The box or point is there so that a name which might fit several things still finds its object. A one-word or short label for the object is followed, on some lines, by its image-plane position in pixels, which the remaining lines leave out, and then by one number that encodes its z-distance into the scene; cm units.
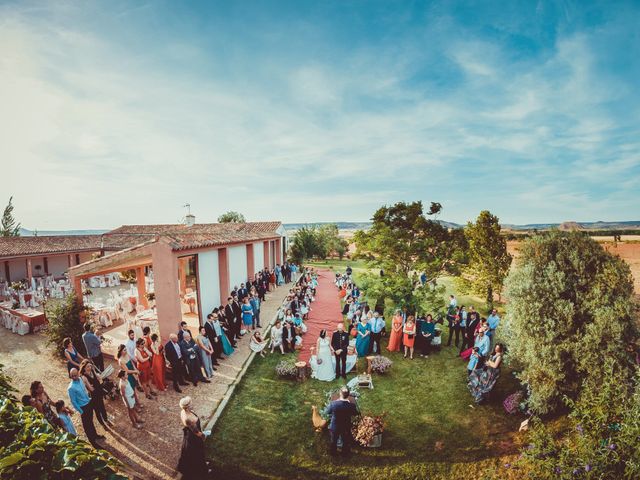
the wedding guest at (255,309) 1274
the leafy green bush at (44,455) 251
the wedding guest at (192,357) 806
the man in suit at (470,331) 1076
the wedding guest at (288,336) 1071
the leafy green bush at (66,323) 940
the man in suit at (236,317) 1161
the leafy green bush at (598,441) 417
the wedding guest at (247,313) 1230
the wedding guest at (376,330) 1049
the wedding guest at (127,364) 686
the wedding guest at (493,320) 1034
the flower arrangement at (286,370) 891
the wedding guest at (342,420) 593
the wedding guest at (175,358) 785
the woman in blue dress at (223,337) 969
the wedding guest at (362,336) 1030
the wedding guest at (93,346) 805
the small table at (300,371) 886
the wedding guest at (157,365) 783
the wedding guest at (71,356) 705
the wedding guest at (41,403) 511
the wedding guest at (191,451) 511
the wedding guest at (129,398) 641
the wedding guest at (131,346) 766
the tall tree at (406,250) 1270
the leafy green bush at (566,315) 557
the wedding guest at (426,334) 1072
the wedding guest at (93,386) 615
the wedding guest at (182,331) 838
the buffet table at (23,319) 1229
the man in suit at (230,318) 1119
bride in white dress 893
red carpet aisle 1170
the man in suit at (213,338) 948
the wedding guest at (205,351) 850
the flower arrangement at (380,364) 929
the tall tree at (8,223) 3846
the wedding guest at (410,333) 1036
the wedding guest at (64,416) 524
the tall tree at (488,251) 1419
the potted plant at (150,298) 1517
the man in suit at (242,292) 1421
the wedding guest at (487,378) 750
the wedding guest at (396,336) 1098
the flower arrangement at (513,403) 720
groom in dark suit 889
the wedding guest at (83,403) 574
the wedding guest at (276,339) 1063
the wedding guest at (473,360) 848
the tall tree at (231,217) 5044
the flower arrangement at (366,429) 622
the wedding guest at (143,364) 761
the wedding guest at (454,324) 1159
